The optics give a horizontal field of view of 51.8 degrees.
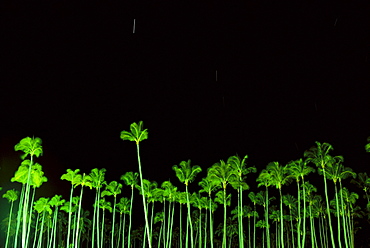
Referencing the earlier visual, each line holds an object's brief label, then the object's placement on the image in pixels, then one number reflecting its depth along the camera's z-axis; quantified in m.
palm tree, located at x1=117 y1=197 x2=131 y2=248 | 58.81
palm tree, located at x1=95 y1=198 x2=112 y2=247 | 58.44
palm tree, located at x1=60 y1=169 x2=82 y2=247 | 44.08
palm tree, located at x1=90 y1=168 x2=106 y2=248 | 47.51
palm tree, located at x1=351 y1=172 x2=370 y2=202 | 48.09
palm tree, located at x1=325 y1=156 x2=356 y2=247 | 39.56
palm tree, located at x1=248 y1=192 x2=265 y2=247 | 58.93
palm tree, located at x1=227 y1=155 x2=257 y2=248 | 42.06
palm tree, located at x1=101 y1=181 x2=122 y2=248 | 52.59
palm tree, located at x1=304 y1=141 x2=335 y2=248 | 38.94
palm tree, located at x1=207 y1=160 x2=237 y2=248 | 40.81
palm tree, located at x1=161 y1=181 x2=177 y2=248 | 53.66
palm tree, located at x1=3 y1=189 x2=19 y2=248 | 48.94
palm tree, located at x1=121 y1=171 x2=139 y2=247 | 52.00
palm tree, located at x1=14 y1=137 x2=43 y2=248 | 35.12
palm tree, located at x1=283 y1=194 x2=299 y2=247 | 59.86
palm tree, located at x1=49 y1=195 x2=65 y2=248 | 48.55
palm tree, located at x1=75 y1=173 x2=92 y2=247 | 45.97
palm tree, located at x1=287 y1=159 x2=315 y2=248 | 40.72
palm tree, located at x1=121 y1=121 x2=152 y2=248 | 37.91
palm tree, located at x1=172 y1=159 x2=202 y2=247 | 43.71
